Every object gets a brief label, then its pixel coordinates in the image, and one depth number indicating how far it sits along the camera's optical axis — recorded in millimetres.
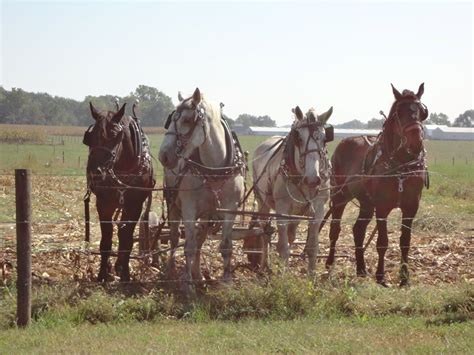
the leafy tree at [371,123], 145200
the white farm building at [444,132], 132875
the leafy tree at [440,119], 167538
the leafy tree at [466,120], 161750
